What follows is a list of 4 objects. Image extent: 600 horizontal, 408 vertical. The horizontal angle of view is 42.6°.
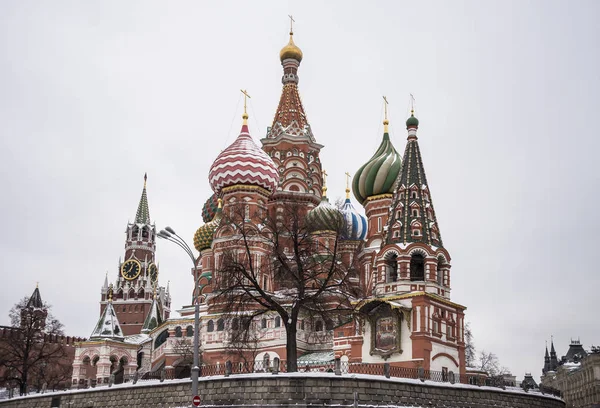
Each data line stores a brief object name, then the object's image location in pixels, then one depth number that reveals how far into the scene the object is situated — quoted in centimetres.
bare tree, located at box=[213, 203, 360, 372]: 3125
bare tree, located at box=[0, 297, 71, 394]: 4839
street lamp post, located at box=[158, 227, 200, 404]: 2420
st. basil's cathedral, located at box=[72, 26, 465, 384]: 3847
